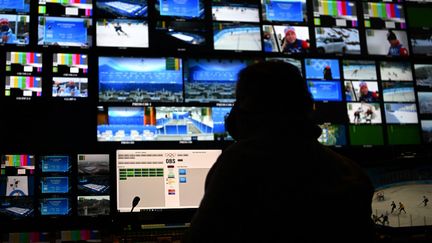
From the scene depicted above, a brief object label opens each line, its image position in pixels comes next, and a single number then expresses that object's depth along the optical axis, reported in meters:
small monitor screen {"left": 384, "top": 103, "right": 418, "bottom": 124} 3.27
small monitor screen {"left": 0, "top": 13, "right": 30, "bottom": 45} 2.85
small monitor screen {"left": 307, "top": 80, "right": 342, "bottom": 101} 3.19
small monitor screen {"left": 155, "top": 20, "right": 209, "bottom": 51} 3.06
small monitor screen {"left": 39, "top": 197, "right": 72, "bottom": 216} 2.71
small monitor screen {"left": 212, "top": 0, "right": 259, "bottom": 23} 3.16
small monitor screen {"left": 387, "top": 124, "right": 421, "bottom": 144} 3.24
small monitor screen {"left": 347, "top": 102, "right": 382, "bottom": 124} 3.21
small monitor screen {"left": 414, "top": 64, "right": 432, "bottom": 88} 3.40
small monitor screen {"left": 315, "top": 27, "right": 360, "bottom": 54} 3.28
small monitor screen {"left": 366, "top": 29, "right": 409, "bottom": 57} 3.38
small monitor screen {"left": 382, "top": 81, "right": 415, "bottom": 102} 3.31
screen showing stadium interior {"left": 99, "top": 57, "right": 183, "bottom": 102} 2.91
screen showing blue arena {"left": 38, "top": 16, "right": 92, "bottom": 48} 2.89
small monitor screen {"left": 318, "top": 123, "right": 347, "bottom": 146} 3.12
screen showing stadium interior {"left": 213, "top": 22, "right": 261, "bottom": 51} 3.13
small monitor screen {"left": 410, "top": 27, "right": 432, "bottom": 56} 3.45
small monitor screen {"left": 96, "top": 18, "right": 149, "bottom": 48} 2.96
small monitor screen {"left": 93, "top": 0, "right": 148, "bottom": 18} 3.00
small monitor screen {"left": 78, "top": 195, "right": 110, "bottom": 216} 2.74
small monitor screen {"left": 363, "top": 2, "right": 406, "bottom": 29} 3.42
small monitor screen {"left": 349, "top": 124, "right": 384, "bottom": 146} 3.18
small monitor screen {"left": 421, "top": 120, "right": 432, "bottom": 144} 3.29
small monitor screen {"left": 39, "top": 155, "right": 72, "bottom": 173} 2.76
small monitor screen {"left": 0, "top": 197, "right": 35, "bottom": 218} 2.66
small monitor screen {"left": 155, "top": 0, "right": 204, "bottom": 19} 3.09
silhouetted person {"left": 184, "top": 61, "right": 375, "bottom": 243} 1.02
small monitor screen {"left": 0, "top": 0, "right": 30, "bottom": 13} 2.87
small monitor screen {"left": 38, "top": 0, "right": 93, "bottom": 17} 2.93
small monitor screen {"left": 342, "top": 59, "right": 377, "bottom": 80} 3.29
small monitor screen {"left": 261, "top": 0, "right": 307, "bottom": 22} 3.24
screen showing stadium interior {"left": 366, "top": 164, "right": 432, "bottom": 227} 2.80
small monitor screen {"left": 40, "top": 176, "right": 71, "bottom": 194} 2.74
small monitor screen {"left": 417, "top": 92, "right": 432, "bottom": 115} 3.35
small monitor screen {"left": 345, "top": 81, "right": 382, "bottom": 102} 3.25
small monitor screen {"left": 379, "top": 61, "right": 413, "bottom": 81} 3.35
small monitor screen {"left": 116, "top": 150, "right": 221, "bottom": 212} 2.78
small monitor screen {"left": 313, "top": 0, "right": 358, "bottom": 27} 3.32
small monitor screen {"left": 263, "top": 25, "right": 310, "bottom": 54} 3.20
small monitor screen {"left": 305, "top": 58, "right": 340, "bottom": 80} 3.22
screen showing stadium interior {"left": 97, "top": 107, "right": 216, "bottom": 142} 2.86
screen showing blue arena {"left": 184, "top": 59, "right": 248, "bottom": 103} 3.02
